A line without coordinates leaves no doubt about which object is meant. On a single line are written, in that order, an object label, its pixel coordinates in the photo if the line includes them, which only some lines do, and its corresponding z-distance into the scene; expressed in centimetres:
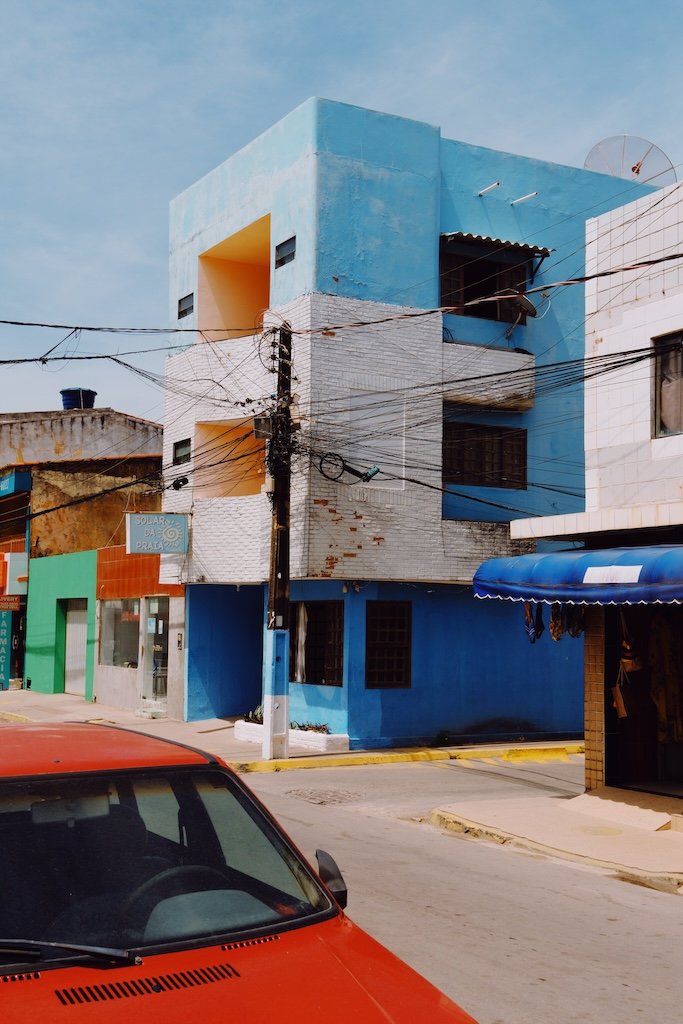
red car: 321
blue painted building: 2083
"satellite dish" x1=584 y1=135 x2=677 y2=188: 2459
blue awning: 1116
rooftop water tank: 4831
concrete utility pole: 1848
